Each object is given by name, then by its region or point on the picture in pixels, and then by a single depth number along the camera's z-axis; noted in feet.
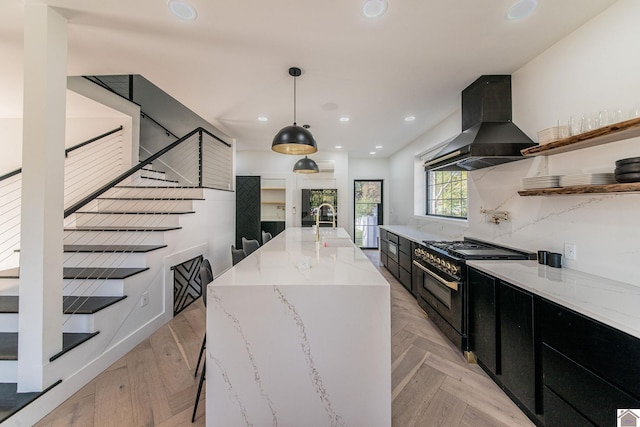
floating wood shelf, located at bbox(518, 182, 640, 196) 4.57
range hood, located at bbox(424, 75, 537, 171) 7.64
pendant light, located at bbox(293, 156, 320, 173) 14.34
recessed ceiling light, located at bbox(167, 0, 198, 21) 5.61
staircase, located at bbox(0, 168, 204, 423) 6.36
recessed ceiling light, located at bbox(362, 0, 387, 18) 5.52
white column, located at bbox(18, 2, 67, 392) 5.63
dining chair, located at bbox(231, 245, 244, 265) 9.10
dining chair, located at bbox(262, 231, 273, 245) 12.68
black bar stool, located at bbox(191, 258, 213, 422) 5.66
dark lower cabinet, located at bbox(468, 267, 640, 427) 3.70
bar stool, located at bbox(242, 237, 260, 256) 10.84
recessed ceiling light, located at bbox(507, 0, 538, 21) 5.55
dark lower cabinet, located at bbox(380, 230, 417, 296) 13.07
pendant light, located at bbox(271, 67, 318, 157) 8.19
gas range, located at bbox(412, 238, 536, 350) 7.71
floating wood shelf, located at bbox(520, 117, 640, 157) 4.57
